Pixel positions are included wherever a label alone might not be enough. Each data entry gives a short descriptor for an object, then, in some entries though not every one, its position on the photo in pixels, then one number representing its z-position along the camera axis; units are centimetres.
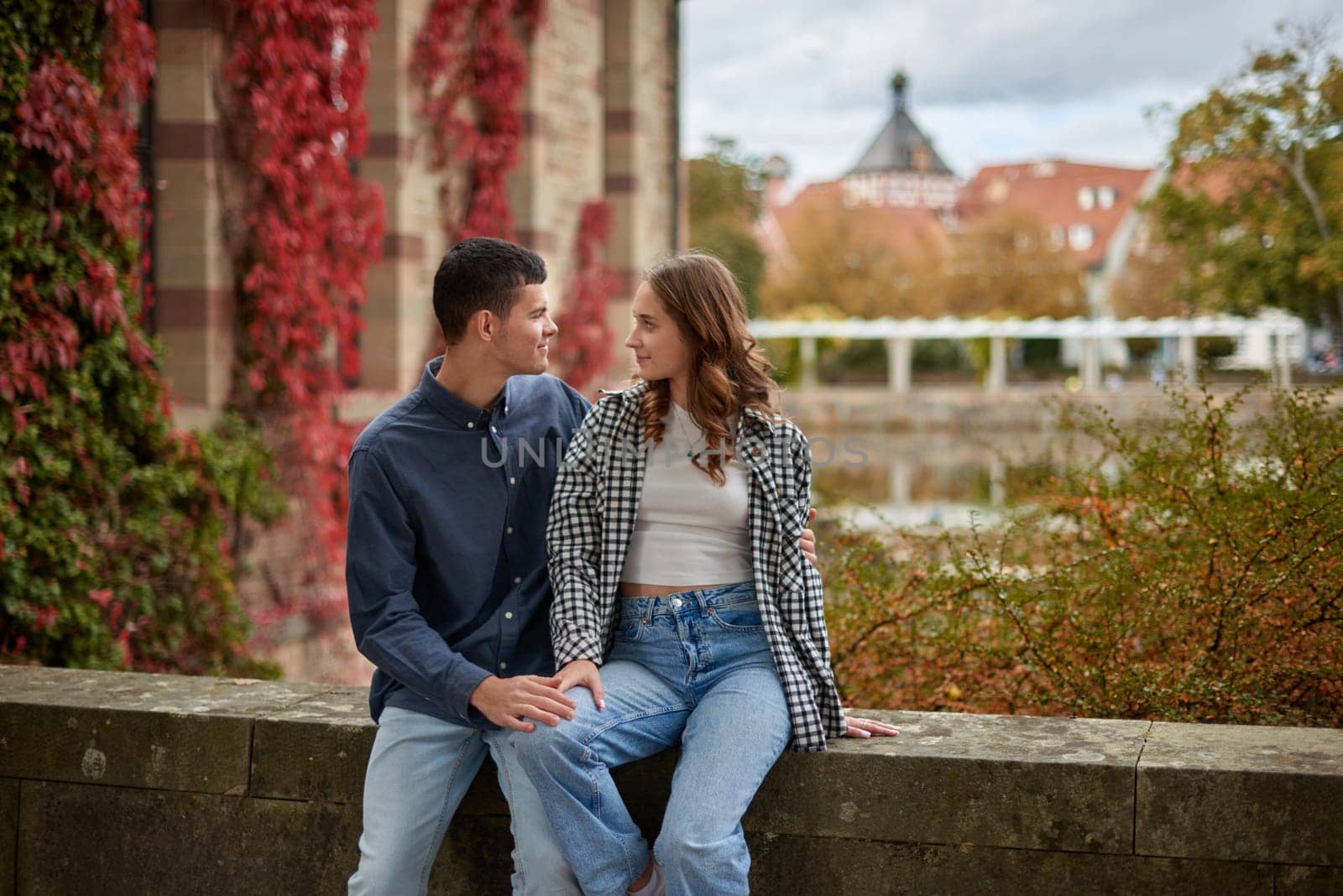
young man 268
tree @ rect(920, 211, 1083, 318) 5419
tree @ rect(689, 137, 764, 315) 4853
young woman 269
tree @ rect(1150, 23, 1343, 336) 2558
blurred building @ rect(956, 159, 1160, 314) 7012
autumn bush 343
